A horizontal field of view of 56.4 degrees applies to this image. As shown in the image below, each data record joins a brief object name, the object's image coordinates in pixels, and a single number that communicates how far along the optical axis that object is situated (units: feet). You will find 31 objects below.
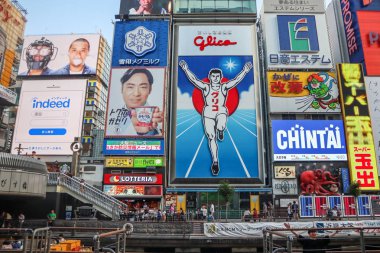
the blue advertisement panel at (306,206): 119.85
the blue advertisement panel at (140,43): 146.61
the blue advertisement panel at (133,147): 133.80
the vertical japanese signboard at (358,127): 128.36
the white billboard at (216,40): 147.64
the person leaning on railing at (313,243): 33.32
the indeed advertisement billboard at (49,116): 168.45
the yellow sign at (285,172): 129.49
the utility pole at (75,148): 117.39
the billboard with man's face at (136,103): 137.08
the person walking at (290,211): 101.10
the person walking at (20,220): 73.32
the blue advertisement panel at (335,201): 121.80
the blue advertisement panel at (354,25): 151.53
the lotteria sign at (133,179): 129.59
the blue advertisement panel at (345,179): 126.93
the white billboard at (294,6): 155.33
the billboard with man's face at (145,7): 157.79
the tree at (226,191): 117.39
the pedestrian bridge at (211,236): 65.57
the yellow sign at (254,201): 129.83
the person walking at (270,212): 100.56
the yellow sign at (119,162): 132.46
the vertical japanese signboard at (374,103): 137.19
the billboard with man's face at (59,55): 187.32
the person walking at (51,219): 74.05
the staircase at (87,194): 92.07
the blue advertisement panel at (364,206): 118.83
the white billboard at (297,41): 145.89
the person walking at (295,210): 99.13
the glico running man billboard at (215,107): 133.28
